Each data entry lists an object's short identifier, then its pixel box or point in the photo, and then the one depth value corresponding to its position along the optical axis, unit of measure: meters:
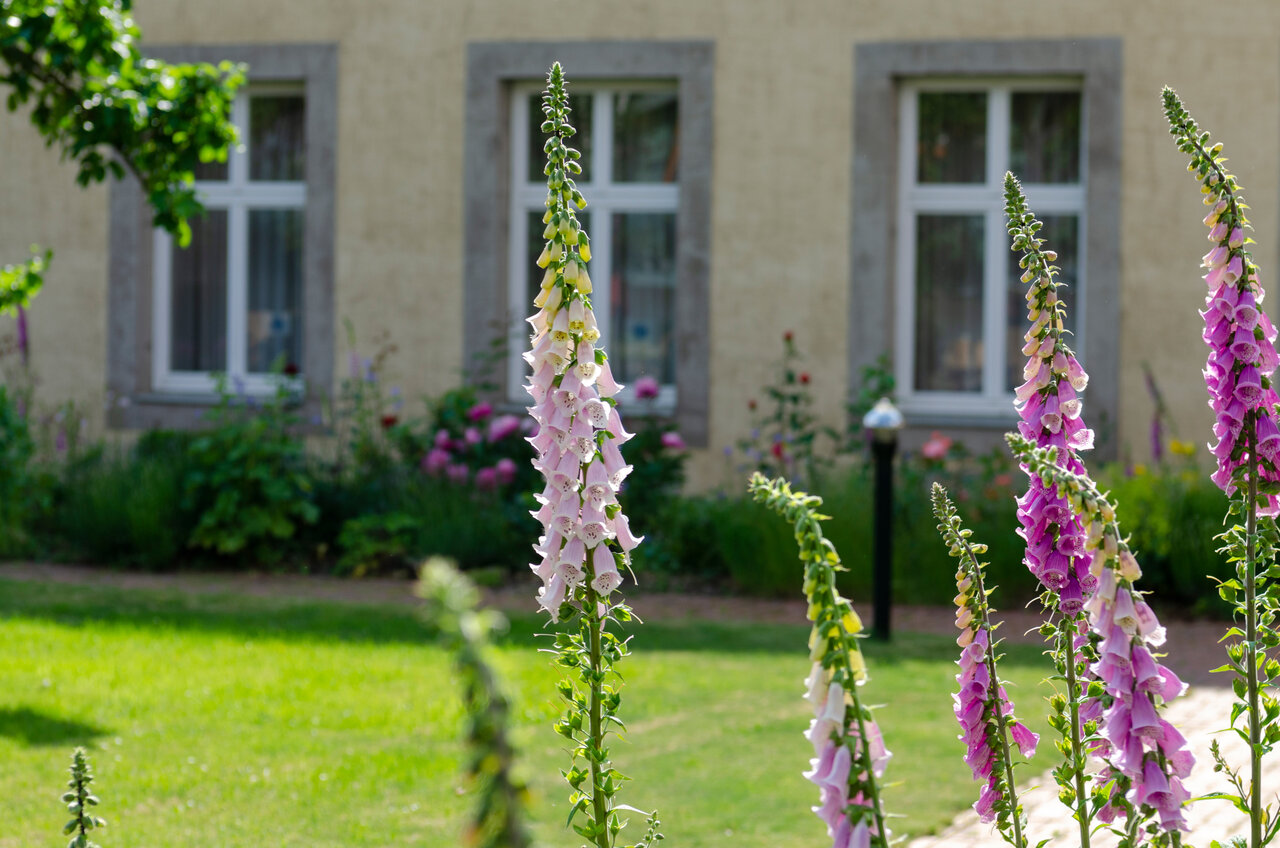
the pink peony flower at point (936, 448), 18.84
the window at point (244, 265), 21.70
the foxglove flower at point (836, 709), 3.19
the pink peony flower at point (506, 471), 19.30
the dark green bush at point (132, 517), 18.86
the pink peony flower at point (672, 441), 19.45
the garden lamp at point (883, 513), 14.47
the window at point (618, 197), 20.67
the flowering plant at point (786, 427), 19.44
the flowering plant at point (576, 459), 4.74
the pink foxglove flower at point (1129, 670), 3.42
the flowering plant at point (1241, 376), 4.78
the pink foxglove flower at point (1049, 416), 4.63
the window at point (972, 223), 20.39
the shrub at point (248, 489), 19.02
